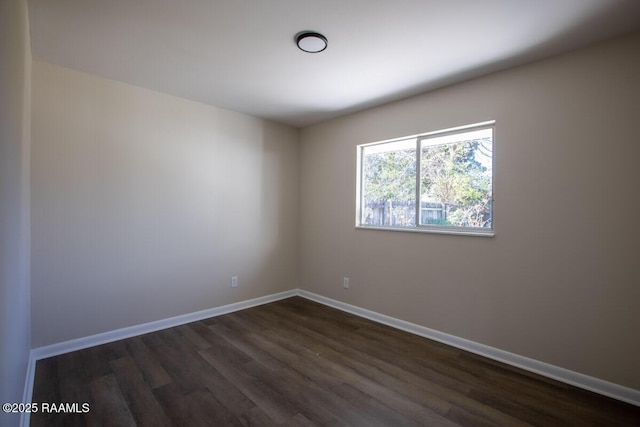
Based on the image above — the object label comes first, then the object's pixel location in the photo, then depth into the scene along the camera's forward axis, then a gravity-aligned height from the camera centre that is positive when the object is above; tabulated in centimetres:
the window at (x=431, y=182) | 272 +35
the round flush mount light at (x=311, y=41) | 207 +125
